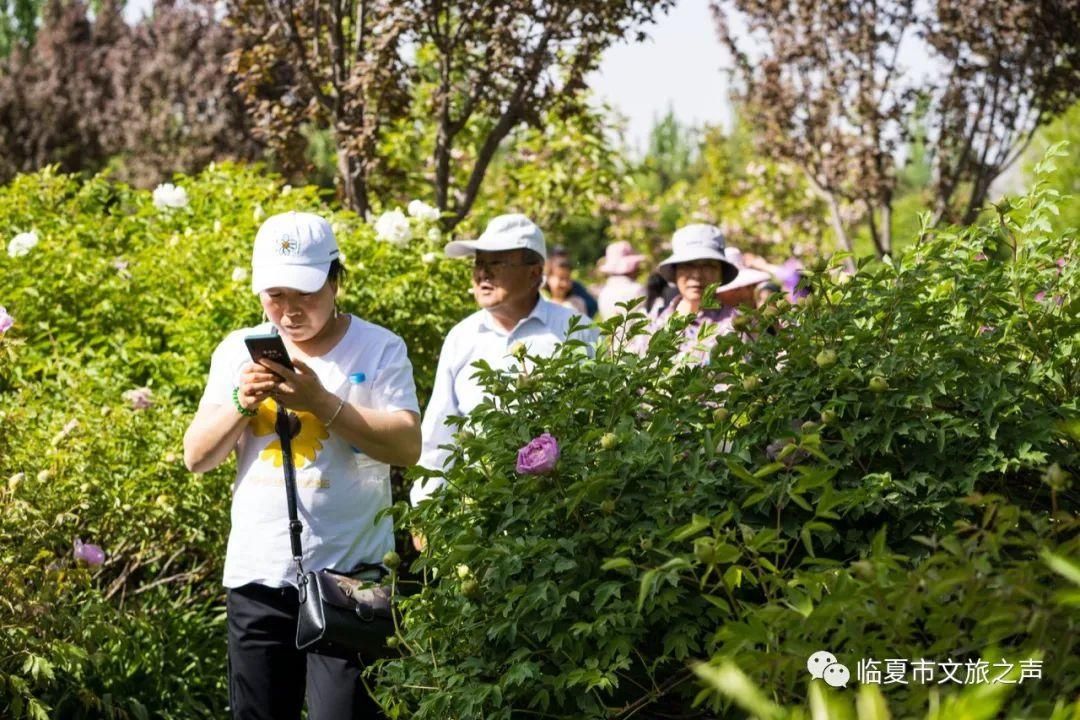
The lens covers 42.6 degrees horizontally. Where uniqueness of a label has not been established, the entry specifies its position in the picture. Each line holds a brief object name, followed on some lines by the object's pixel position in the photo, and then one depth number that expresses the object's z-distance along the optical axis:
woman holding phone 3.52
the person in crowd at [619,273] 9.76
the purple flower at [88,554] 4.34
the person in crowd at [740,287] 6.02
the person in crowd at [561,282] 9.98
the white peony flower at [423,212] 6.47
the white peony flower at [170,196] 6.64
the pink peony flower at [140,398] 5.29
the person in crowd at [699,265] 5.50
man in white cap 4.63
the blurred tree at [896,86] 9.67
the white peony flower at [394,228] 6.28
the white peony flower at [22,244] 5.95
